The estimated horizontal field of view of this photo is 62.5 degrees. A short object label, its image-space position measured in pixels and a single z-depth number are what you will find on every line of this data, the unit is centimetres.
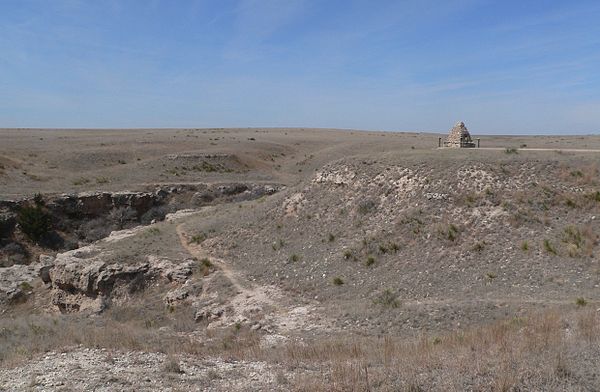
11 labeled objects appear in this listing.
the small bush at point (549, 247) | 1703
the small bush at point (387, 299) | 1470
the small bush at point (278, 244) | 2202
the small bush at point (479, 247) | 1791
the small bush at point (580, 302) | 1253
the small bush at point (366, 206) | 2209
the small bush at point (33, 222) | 3266
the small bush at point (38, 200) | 3456
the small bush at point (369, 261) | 1894
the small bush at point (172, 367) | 834
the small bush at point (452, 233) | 1875
